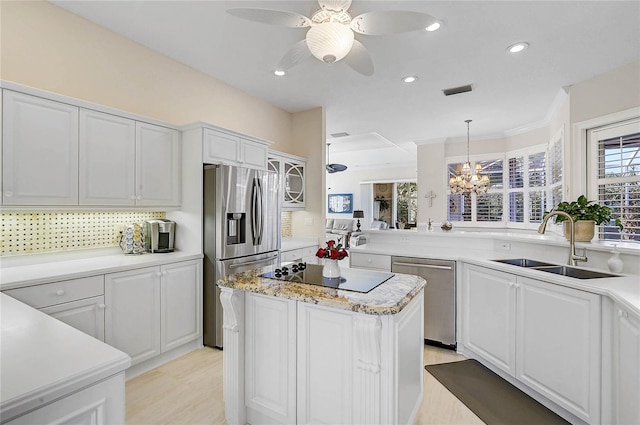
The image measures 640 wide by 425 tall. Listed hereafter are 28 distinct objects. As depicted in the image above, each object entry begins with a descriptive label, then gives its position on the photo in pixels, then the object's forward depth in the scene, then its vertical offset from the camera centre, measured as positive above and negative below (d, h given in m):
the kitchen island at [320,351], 1.45 -0.74
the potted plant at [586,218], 2.46 -0.04
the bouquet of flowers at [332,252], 1.82 -0.24
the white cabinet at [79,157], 2.05 +0.42
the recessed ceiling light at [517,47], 2.83 +1.54
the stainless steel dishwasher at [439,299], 2.91 -0.83
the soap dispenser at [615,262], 2.14 -0.35
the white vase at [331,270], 1.89 -0.36
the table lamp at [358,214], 10.48 -0.07
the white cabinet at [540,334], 1.85 -0.86
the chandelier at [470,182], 5.78 +0.57
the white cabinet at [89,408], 0.75 -0.51
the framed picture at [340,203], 11.37 +0.32
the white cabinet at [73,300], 1.93 -0.60
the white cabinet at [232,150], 3.08 +0.67
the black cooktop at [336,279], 1.74 -0.41
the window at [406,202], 10.46 +0.34
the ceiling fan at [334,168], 7.20 +1.04
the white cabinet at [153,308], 2.35 -0.82
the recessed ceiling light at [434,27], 2.53 +1.54
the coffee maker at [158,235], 2.98 -0.24
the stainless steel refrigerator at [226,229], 2.97 -0.17
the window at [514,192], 5.46 +0.39
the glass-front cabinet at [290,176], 4.21 +0.51
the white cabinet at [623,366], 1.51 -0.81
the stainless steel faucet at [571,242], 2.32 -0.22
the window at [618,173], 3.04 +0.41
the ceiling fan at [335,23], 1.72 +1.10
